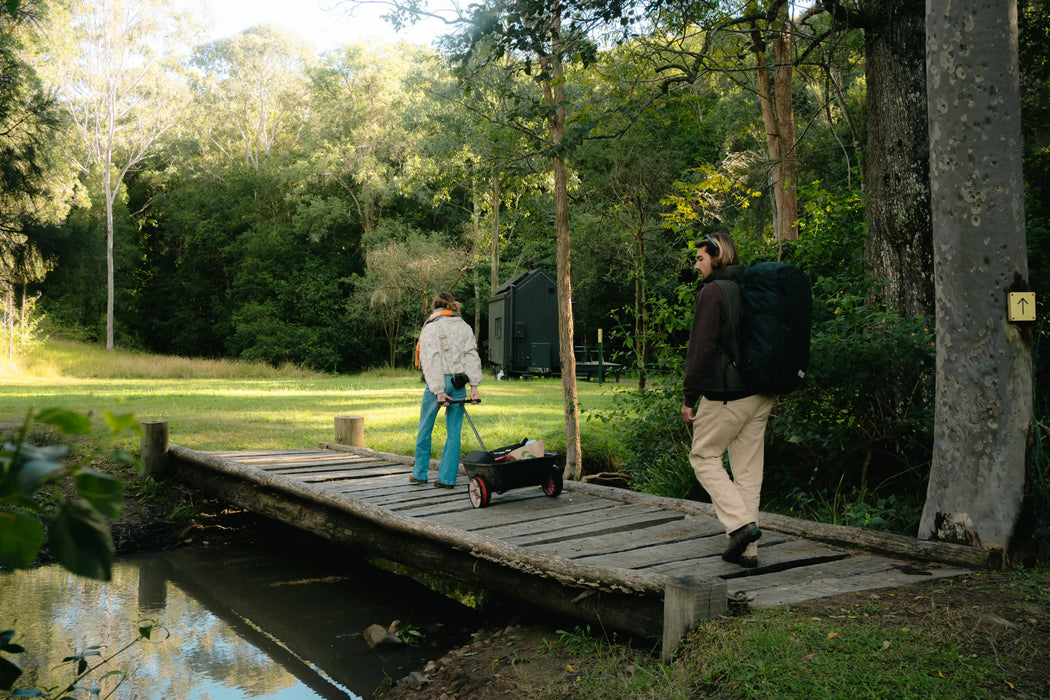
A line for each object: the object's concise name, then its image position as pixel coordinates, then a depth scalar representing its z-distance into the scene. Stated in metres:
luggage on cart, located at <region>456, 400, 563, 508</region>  7.02
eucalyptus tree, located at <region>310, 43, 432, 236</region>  38.94
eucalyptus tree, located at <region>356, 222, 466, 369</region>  33.97
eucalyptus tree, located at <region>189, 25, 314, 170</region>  48.75
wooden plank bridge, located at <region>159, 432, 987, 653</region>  4.66
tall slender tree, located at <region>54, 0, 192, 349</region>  38.50
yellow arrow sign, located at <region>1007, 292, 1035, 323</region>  4.93
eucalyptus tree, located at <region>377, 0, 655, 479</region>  7.46
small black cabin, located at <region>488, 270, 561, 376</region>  29.50
